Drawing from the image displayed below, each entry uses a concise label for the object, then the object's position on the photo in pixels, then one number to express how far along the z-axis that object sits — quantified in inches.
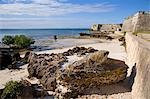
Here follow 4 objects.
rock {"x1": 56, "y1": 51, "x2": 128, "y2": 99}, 234.3
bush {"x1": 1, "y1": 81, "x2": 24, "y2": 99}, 236.2
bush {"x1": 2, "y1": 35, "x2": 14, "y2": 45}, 734.4
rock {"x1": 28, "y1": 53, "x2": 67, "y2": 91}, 276.8
